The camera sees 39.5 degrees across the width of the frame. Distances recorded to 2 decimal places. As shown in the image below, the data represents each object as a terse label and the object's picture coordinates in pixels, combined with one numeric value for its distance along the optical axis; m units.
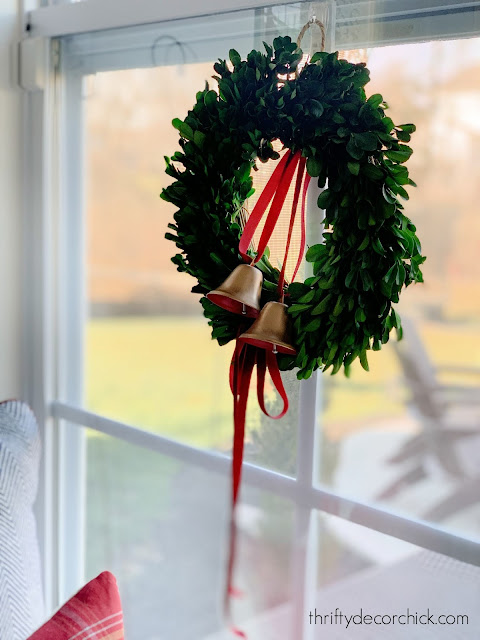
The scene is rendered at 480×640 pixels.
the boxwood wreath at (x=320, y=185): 0.80
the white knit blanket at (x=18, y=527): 0.98
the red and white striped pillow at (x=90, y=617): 0.88
